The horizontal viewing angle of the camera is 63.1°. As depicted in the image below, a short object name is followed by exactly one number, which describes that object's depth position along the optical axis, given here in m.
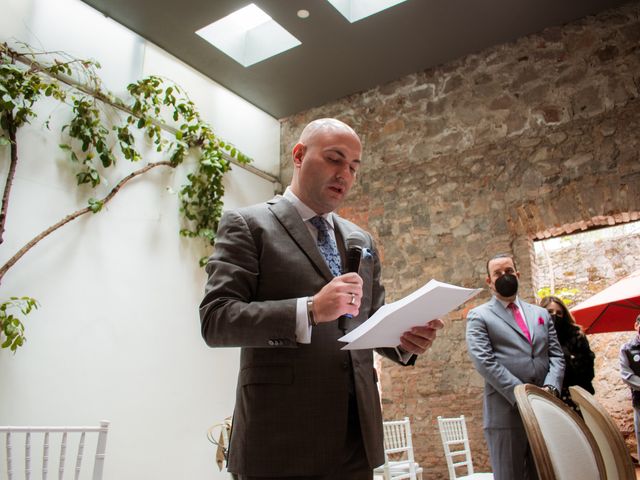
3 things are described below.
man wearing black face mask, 2.84
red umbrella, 3.17
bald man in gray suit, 1.13
